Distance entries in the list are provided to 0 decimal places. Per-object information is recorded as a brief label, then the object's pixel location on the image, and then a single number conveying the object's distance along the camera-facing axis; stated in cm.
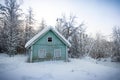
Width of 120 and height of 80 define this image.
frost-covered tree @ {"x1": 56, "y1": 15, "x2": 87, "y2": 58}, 1134
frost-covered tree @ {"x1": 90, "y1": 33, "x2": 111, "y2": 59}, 1334
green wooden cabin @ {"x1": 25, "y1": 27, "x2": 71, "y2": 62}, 706
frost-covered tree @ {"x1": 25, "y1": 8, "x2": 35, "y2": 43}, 1242
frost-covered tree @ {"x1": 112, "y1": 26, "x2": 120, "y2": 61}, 1004
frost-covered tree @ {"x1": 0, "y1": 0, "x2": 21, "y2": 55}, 901
